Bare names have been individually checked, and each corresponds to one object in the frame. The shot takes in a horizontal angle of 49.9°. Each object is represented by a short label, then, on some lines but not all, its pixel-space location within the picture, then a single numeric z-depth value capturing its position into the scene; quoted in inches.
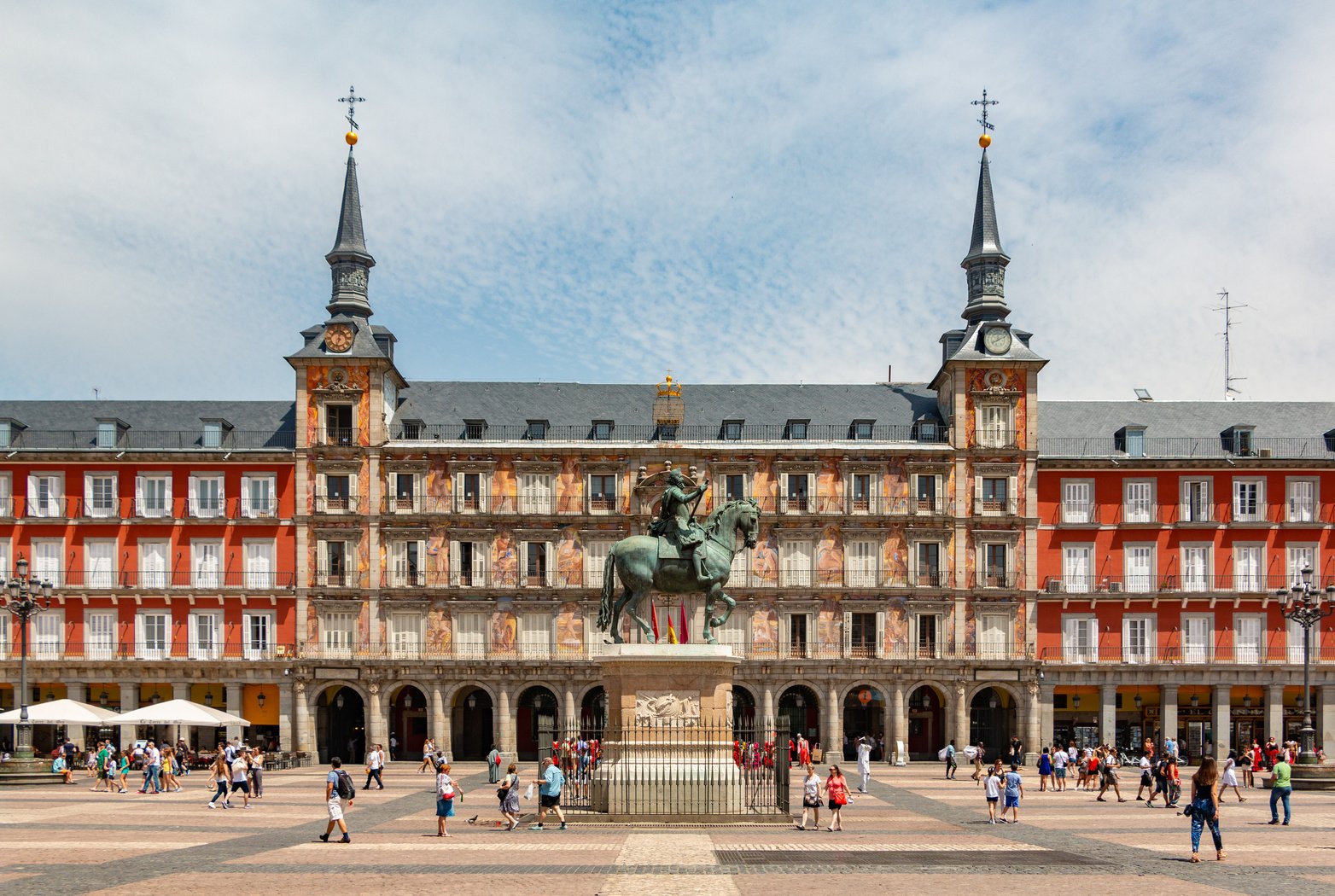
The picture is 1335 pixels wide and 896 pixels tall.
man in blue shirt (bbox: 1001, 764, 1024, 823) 1317.7
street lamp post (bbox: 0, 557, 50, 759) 1887.3
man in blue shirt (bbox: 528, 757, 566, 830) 1169.4
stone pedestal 1187.9
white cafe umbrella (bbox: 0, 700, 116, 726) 2012.8
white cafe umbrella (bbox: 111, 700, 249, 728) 1995.6
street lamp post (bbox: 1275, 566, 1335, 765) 1812.3
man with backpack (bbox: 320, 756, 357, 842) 1083.9
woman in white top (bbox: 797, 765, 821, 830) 1187.9
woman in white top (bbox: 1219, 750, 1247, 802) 1503.4
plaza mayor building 2623.0
